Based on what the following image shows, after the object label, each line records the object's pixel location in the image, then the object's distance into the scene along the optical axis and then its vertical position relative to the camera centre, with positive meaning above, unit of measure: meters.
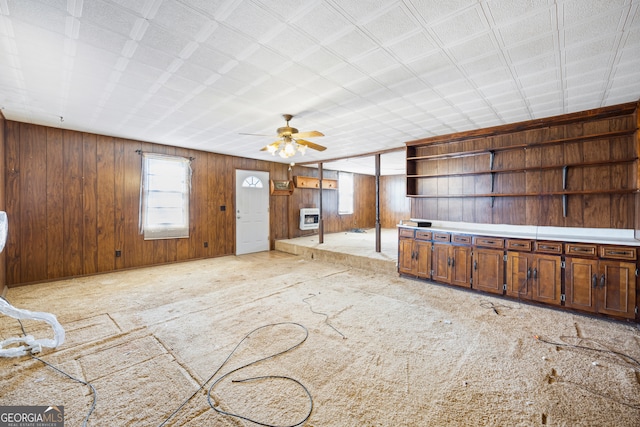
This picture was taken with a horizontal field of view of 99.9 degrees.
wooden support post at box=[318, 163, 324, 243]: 7.16 -0.35
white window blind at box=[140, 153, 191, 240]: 5.35 +0.32
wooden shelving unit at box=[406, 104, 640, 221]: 3.34 +0.76
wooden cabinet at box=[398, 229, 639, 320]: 2.94 -0.74
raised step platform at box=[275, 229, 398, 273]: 5.25 -0.87
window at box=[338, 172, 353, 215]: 9.74 +0.70
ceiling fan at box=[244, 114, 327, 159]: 3.48 +0.97
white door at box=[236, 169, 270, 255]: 6.79 +0.02
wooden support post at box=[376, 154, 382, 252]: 5.88 -0.15
